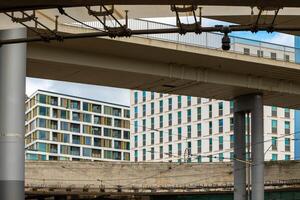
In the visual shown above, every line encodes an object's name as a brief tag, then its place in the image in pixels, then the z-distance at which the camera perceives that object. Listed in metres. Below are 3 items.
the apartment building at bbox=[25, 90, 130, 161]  153.38
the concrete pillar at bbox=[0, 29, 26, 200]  26.70
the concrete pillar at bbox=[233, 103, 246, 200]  45.97
